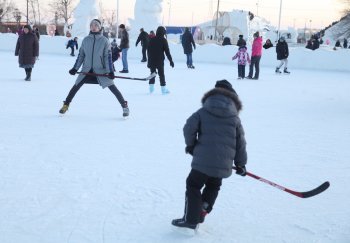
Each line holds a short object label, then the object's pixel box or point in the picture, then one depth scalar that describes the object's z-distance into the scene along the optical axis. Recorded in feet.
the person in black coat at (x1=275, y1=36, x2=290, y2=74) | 49.32
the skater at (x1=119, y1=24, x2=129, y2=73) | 44.09
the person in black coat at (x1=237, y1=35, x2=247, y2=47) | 46.28
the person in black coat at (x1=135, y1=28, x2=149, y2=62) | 56.75
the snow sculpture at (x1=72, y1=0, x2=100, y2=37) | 85.92
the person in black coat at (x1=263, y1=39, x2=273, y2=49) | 57.55
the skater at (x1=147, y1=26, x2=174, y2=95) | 28.68
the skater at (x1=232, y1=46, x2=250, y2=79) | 41.91
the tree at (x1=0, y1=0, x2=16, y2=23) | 176.14
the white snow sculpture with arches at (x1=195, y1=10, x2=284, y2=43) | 136.87
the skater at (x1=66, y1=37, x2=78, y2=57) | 69.85
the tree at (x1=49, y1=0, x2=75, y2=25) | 164.10
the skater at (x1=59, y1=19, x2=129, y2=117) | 19.47
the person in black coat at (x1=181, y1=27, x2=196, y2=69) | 54.49
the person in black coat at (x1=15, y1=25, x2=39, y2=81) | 33.73
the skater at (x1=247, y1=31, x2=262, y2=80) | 42.80
